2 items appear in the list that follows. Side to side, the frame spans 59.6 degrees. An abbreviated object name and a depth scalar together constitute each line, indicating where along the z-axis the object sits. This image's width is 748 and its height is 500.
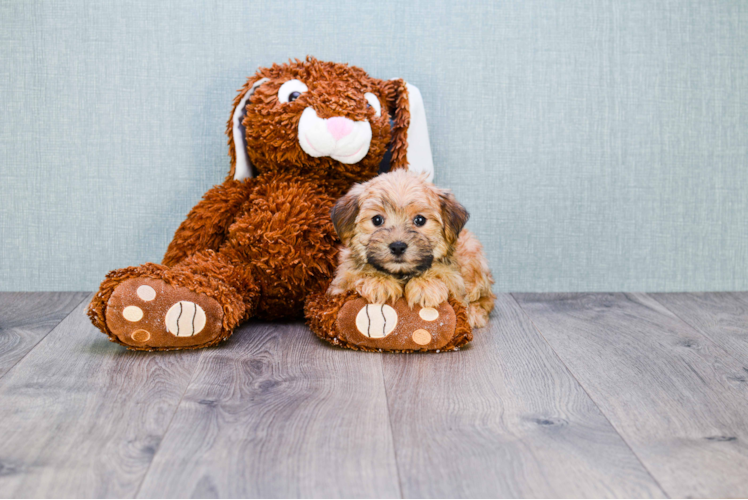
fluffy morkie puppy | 1.40
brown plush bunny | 1.46
